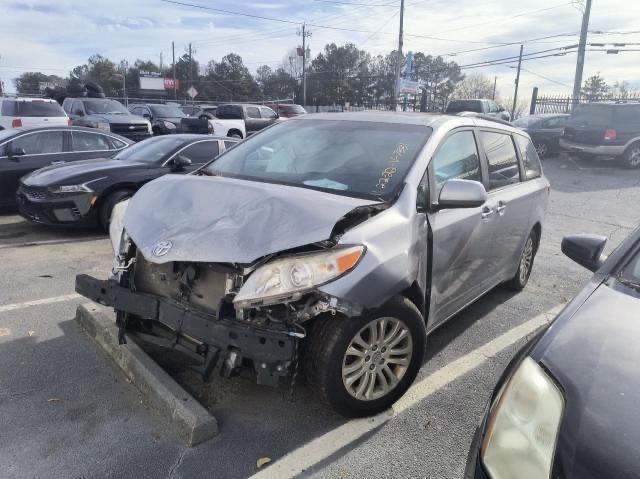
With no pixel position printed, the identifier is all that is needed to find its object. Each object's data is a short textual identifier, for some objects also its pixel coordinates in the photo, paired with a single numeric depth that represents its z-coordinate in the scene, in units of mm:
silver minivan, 2568
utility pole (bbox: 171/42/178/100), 61478
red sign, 63688
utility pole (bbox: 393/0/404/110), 29688
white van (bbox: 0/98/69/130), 13406
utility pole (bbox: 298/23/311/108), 52931
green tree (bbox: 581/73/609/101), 77250
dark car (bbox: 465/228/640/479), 1438
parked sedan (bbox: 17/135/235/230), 6535
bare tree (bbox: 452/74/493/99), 75812
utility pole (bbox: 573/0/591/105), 25433
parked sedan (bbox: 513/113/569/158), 18219
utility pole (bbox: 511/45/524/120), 36875
